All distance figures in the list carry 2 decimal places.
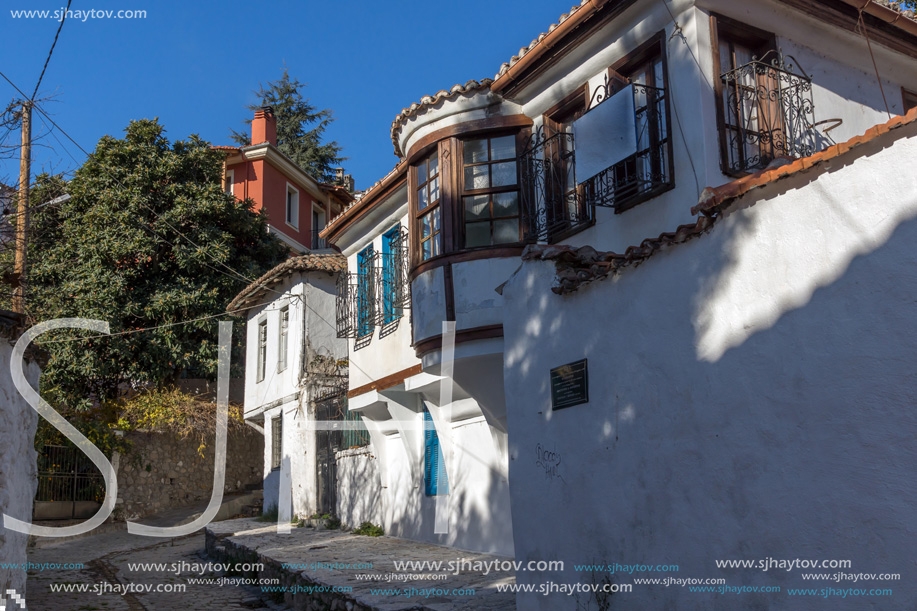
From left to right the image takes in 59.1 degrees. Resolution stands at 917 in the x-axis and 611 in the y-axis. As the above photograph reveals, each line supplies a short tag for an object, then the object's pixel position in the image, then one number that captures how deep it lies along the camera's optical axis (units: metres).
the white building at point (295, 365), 17.97
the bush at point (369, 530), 14.75
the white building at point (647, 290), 4.78
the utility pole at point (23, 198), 10.74
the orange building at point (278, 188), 29.41
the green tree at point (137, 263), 23.39
